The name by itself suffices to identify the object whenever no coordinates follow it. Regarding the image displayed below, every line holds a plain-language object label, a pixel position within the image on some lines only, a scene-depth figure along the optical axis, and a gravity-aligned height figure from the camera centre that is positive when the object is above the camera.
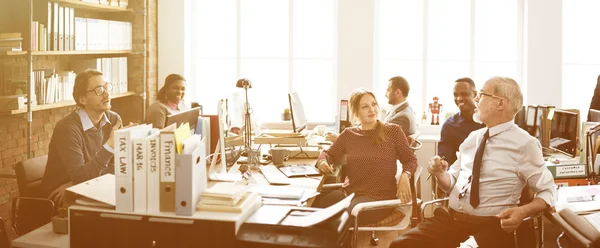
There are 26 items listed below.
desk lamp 4.17 -0.26
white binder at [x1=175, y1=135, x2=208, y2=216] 2.43 -0.36
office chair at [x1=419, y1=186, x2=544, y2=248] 3.17 -0.66
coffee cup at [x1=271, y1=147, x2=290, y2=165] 4.28 -0.42
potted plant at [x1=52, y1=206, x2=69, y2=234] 2.62 -0.56
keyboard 3.62 -0.50
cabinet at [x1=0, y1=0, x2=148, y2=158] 4.50 +0.36
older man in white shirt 3.17 -0.43
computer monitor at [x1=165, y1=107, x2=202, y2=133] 3.25 -0.13
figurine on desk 6.56 -0.17
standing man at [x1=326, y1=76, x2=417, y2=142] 5.32 -0.10
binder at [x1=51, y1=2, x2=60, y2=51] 4.79 +0.55
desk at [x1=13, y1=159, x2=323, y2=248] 2.40 -0.60
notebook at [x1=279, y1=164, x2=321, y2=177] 3.90 -0.49
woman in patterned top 3.93 -0.41
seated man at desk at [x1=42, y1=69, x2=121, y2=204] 3.48 -0.28
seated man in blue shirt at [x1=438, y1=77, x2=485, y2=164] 4.61 -0.21
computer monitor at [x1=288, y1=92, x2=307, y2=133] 5.20 -0.16
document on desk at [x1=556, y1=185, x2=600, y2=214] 3.19 -0.56
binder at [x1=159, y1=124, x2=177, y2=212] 2.45 -0.31
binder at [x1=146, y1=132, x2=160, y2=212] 2.46 -0.31
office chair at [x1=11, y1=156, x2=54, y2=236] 3.43 -0.61
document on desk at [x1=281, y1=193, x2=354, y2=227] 2.30 -0.47
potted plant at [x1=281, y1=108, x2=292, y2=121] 6.54 -0.21
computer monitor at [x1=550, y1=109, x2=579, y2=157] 4.76 -0.28
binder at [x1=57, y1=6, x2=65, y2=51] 4.89 +0.55
